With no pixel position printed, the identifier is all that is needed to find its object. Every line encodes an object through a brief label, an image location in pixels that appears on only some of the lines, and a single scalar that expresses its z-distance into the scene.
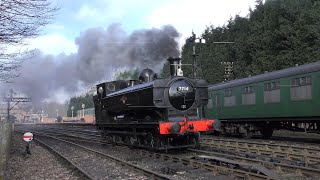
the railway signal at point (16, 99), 58.12
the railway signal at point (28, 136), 16.00
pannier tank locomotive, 13.04
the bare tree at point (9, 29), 10.07
